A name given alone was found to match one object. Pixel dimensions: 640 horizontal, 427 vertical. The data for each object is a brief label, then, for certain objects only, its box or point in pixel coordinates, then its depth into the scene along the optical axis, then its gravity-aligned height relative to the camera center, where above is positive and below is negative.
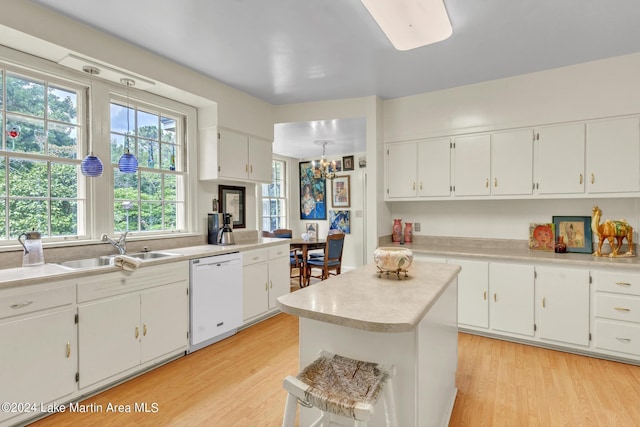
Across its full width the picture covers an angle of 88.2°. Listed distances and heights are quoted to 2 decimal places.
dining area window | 6.26 +0.15
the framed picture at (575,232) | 3.22 -0.24
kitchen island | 1.26 -0.55
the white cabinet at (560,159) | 3.06 +0.46
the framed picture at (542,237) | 3.40 -0.30
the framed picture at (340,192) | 6.46 +0.32
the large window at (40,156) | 2.35 +0.40
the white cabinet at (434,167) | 3.68 +0.46
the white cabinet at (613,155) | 2.86 +0.46
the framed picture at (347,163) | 6.46 +0.89
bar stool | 1.10 -0.66
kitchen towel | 2.33 -0.38
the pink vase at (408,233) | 4.09 -0.31
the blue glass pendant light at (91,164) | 2.54 +0.35
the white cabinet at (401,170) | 3.88 +0.45
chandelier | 5.50 +0.78
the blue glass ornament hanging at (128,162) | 2.77 +0.40
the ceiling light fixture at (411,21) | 1.97 +1.22
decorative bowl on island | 1.81 -0.29
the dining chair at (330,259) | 5.12 -0.81
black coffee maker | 3.61 -0.19
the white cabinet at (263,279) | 3.49 -0.79
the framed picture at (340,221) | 6.48 -0.25
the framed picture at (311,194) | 6.70 +0.30
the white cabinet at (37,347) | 1.83 -0.81
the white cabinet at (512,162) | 3.27 +0.46
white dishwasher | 2.92 -0.84
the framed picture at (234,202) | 3.89 +0.08
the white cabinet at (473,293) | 3.26 -0.86
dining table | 5.25 -0.60
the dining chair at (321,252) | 5.72 -0.82
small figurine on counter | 2.89 -0.22
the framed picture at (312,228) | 6.76 -0.40
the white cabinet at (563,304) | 2.84 -0.85
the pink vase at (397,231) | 4.15 -0.29
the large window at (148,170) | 3.00 +0.39
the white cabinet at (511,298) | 3.05 -0.86
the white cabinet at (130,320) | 2.18 -0.82
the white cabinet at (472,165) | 3.47 +0.46
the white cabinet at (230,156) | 3.53 +0.59
